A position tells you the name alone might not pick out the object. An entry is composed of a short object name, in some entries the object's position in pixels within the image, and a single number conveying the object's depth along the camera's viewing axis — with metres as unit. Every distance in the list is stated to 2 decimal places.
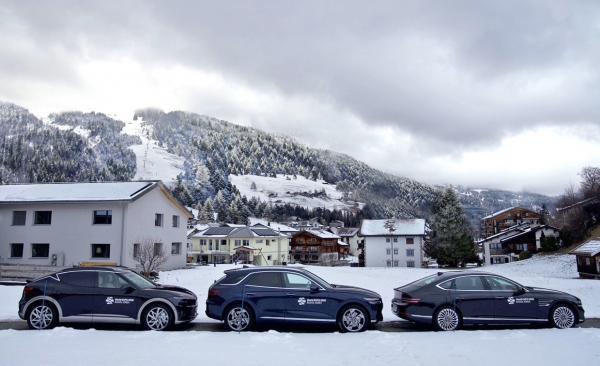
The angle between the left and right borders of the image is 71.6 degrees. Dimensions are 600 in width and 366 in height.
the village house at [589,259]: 31.20
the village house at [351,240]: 124.94
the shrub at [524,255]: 59.95
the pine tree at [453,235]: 51.28
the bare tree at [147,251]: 25.56
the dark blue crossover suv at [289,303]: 10.48
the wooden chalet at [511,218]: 102.75
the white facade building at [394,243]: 56.94
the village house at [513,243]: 64.88
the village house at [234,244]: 68.69
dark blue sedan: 10.78
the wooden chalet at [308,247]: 91.00
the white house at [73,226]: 29.23
